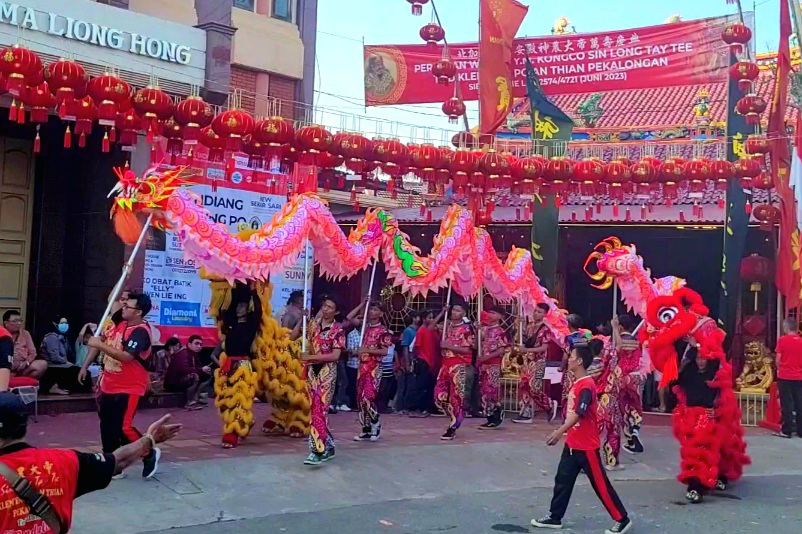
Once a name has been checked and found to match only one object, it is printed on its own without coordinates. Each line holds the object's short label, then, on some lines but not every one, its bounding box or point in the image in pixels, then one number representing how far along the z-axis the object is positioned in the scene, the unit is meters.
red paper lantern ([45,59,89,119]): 7.86
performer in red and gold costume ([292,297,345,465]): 8.26
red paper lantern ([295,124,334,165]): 9.56
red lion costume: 7.65
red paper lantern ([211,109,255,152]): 8.90
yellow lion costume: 8.91
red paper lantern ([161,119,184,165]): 9.05
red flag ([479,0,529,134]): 12.75
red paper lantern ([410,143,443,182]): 10.36
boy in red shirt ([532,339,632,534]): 6.40
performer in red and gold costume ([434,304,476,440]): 10.09
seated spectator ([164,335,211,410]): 11.61
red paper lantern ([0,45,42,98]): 7.54
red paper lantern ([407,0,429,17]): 12.37
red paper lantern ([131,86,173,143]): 8.47
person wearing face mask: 10.89
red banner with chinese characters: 14.44
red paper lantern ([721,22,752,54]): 11.92
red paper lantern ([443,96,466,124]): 12.88
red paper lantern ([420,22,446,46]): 12.77
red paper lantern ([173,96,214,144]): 8.73
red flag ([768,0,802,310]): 12.05
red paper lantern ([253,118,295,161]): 9.28
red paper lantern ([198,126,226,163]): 9.16
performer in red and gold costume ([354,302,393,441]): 9.43
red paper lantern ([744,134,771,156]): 11.73
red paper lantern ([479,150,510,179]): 10.77
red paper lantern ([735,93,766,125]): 11.83
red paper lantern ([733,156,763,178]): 11.63
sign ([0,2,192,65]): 10.52
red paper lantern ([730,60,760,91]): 11.73
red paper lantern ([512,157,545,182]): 11.05
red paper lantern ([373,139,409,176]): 10.12
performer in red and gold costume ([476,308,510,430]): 11.03
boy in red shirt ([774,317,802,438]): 11.20
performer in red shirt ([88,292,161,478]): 7.14
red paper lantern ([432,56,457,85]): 12.49
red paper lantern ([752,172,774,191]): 11.84
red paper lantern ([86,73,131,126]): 8.11
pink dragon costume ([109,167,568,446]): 7.73
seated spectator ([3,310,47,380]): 9.80
